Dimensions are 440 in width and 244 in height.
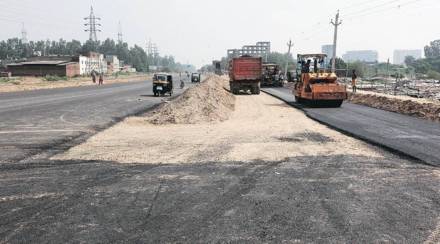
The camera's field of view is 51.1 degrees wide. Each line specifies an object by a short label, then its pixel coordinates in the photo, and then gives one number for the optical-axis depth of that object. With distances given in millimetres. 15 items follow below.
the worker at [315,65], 25969
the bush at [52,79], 81038
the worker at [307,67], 26022
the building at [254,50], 140250
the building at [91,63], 130475
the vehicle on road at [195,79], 78438
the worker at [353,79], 36169
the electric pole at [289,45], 91212
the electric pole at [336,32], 48406
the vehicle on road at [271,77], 54938
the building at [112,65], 172875
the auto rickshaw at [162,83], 37456
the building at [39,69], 105438
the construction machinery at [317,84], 24406
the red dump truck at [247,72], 39688
